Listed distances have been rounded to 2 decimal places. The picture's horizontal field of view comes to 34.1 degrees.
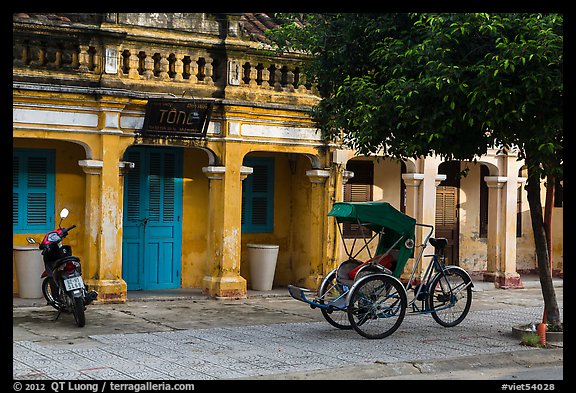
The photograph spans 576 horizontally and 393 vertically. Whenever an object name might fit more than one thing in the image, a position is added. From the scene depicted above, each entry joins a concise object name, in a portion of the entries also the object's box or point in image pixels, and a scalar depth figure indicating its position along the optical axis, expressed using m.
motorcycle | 12.17
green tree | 10.67
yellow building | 14.19
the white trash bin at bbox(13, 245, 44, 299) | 14.48
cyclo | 11.86
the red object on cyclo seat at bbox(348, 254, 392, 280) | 12.33
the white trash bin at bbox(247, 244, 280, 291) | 16.58
